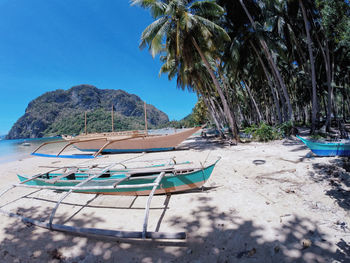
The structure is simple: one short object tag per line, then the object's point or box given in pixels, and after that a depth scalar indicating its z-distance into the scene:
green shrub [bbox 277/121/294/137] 10.93
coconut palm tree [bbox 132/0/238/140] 9.23
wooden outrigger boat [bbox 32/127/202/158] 10.98
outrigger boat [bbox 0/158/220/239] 3.00
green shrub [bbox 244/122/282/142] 10.59
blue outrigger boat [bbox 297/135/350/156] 4.99
